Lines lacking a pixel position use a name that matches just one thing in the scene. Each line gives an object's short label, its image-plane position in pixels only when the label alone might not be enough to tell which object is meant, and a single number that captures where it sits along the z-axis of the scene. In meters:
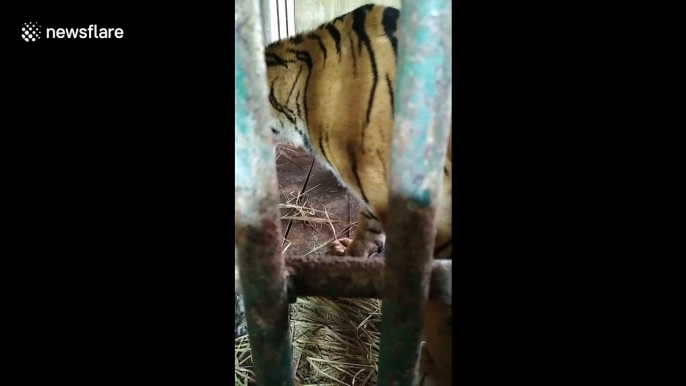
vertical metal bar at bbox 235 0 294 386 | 0.47
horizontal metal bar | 0.54
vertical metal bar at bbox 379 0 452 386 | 0.45
